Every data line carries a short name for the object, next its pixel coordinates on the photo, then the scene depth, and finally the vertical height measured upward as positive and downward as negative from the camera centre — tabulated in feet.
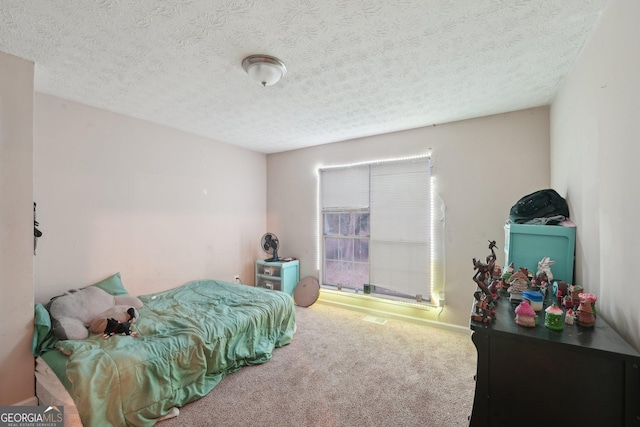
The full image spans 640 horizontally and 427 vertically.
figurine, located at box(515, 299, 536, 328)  3.84 -1.50
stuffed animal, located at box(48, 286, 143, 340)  6.51 -2.79
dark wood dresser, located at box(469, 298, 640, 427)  3.15 -2.12
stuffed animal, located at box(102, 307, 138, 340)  6.74 -3.04
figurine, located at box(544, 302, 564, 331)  3.74 -1.51
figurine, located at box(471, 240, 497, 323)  4.04 -1.46
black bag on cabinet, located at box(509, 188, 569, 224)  6.53 +0.22
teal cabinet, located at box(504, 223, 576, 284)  5.98 -0.75
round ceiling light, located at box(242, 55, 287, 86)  5.90 +3.44
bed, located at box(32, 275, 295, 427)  5.24 -3.44
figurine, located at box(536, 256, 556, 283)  5.42 -1.17
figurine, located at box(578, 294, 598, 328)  3.91 -1.48
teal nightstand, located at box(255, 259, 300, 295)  13.26 -3.21
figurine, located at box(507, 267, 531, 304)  4.97 -1.37
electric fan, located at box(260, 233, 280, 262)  13.80 -1.59
